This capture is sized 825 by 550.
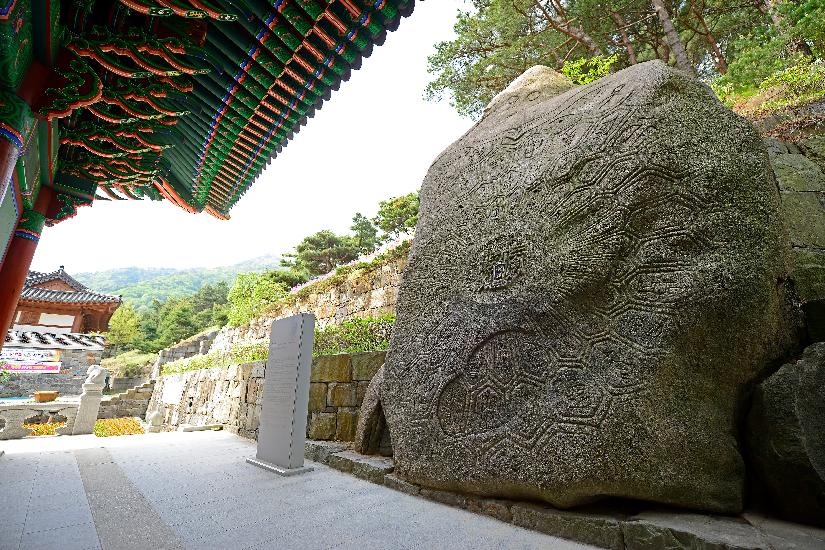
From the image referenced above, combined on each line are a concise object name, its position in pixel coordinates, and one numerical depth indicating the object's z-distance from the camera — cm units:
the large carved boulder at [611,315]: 206
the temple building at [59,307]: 1795
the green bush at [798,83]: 647
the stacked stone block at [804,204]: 317
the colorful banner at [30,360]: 1411
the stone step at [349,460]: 331
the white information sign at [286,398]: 377
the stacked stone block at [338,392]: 454
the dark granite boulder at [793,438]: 185
